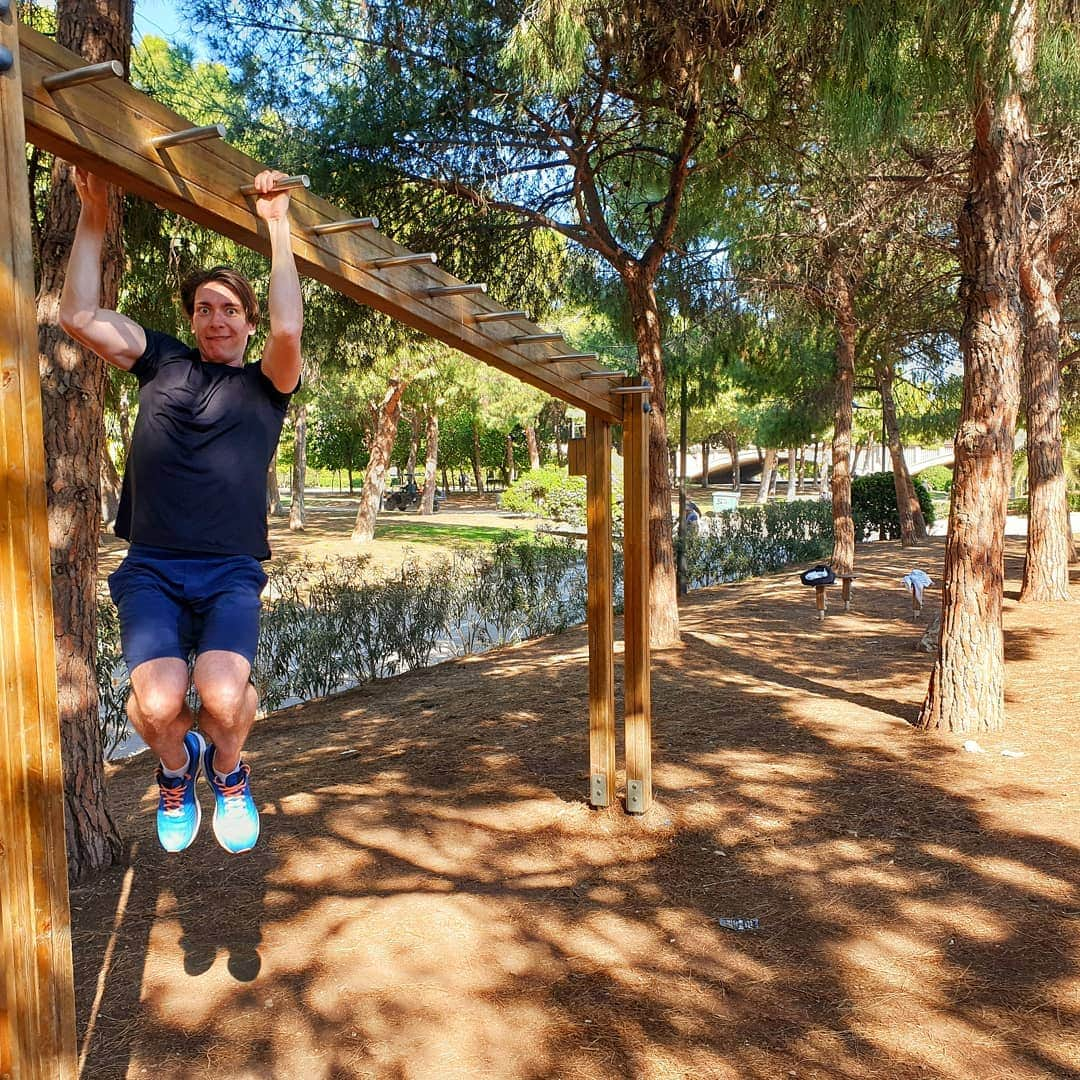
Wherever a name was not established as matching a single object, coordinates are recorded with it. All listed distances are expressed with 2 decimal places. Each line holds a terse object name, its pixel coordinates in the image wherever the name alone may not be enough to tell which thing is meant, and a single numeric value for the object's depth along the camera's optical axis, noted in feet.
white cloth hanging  35.12
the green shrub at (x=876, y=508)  73.77
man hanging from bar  8.34
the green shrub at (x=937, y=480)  153.55
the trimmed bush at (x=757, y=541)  56.59
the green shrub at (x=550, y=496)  85.56
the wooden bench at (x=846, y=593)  37.48
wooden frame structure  5.64
